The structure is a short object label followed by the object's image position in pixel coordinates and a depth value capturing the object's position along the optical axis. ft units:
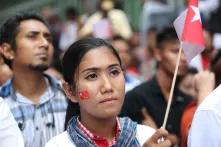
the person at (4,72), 20.61
